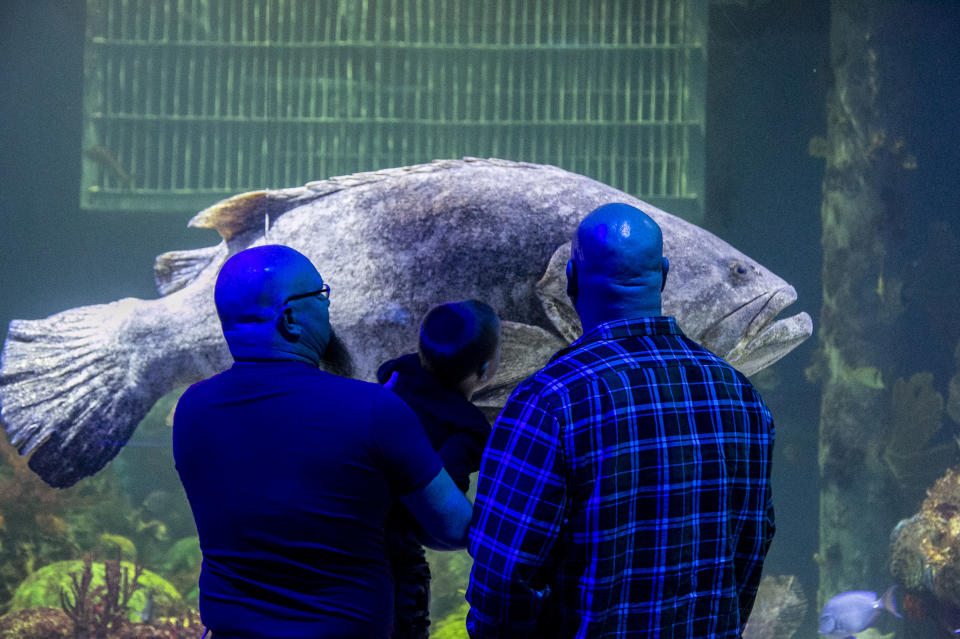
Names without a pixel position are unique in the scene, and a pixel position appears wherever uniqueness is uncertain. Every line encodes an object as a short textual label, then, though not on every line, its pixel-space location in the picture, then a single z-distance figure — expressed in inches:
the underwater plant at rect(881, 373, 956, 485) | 258.7
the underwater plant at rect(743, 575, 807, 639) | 259.1
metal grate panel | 211.8
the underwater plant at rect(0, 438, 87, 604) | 240.7
